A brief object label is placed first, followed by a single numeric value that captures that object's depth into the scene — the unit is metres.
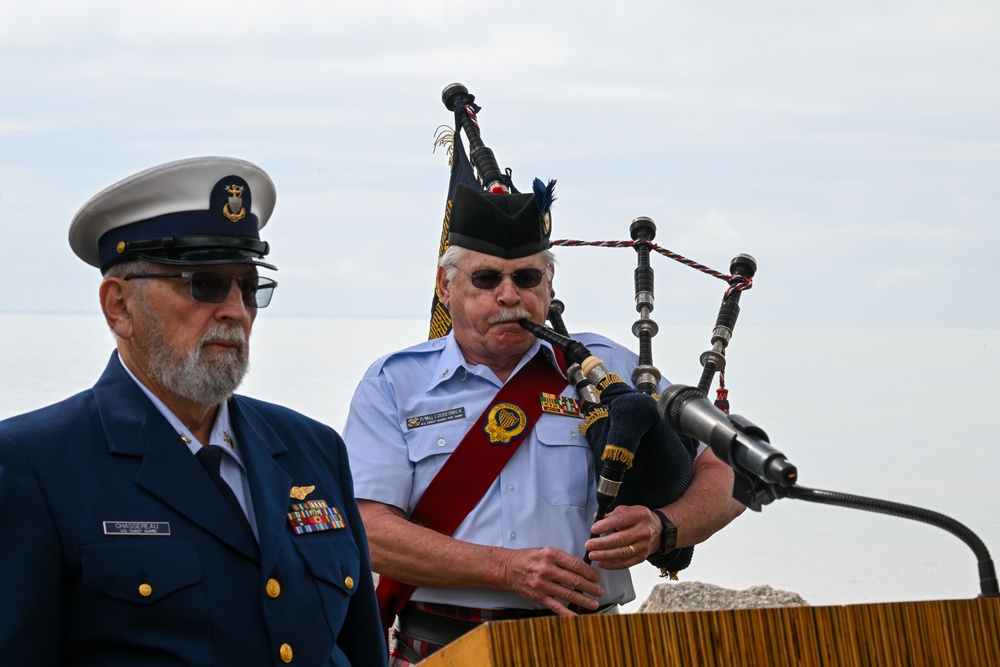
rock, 9.07
